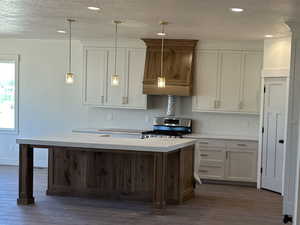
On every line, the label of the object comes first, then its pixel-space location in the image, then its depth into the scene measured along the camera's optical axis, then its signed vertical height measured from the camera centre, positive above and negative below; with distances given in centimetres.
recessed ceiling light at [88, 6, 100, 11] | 555 +101
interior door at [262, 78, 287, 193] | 743 -63
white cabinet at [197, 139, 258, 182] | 809 -117
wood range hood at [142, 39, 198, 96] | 844 +49
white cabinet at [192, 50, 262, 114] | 833 +24
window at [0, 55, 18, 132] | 950 -13
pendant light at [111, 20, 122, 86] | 660 +19
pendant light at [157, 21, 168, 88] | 640 +66
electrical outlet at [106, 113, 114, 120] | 926 -50
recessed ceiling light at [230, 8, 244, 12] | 536 +100
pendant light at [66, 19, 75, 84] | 652 +20
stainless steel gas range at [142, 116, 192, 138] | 871 -63
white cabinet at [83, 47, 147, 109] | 878 +25
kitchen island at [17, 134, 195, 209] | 600 -109
